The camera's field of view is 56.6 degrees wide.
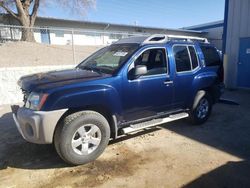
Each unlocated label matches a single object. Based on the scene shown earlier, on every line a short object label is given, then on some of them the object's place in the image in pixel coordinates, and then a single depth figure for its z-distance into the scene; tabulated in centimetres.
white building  1930
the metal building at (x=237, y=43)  908
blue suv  341
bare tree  1783
